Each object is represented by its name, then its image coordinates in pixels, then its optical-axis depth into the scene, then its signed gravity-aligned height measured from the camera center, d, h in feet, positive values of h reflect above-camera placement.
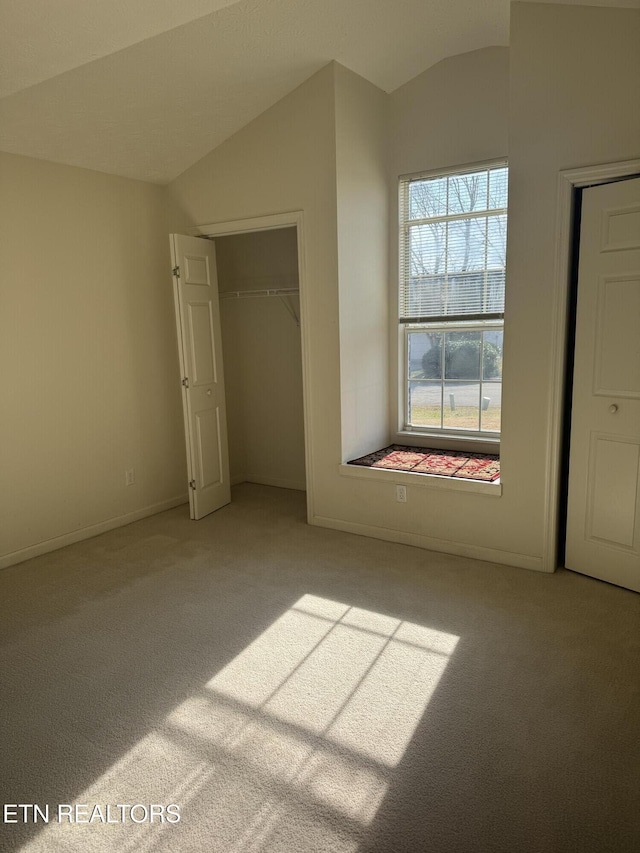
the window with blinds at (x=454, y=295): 13.06 +0.63
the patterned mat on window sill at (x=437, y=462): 12.08 -3.07
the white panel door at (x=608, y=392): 9.46 -1.26
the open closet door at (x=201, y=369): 13.43 -0.94
